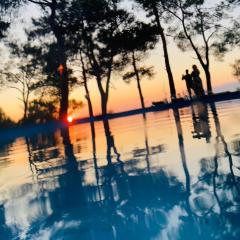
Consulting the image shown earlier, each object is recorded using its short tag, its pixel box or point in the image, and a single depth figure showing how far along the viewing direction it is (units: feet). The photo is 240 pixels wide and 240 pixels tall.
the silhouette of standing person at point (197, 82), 60.08
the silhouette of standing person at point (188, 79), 62.02
